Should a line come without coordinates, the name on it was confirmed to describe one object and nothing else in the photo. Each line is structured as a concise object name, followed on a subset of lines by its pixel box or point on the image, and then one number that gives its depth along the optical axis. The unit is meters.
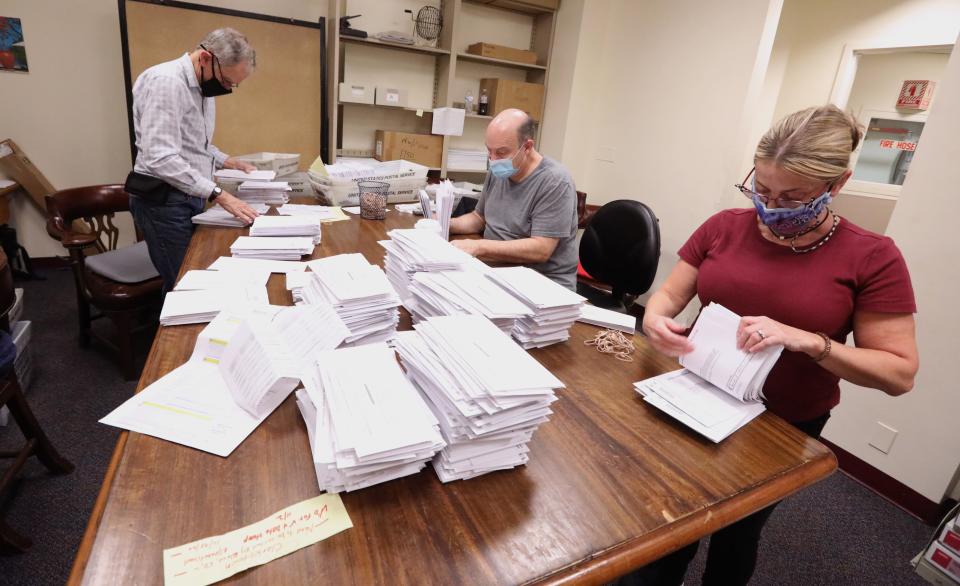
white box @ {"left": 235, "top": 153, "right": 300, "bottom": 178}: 2.73
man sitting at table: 2.00
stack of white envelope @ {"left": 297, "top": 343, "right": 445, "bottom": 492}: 0.71
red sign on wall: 4.08
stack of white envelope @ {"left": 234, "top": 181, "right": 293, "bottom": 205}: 2.42
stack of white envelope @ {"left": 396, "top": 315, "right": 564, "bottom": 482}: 0.76
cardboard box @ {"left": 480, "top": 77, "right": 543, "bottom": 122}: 3.98
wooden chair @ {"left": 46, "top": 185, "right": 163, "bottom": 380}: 2.40
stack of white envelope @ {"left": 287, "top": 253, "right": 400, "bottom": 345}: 1.12
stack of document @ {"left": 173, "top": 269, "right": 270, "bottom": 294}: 1.40
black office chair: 2.24
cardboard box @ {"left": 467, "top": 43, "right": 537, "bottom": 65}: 3.86
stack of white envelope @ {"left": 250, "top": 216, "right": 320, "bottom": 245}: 1.87
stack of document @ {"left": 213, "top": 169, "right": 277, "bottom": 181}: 2.44
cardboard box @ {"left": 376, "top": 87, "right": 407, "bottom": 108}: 3.67
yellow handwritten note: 0.60
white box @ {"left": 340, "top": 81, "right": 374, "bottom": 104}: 3.59
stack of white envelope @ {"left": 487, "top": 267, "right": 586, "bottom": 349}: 1.23
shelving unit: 3.72
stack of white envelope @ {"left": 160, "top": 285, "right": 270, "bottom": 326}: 1.21
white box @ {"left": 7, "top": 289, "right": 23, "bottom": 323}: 2.35
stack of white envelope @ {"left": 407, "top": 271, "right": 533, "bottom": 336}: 1.16
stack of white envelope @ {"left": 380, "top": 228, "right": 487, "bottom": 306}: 1.38
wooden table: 0.64
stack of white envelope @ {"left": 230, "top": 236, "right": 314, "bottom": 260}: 1.71
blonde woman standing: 1.04
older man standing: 1.95
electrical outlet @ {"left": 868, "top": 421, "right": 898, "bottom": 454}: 2.10
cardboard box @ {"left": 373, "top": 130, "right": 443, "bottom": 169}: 3.77
